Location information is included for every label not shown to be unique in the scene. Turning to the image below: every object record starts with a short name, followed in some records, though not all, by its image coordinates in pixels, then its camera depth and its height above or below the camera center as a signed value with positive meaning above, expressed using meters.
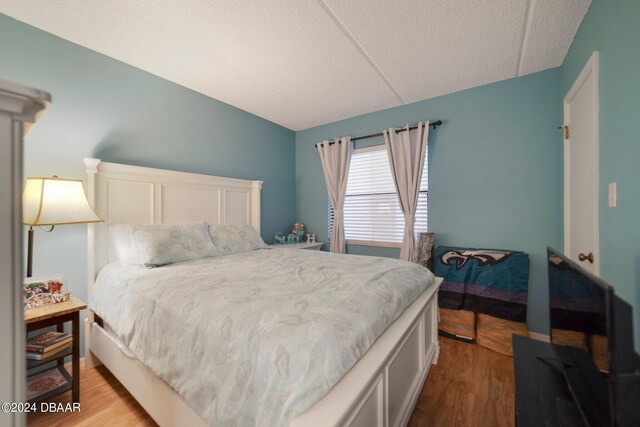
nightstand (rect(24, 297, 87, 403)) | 1.46 -0.67
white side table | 3.32 -0.42
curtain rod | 2.88 +1.02
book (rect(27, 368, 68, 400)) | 1.50 -1.05
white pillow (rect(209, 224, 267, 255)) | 2.44 -0.25
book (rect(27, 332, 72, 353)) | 1.49 -0.79
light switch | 1.24 +0.10
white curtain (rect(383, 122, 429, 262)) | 2.91 +0.51
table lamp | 1.54 +0.06
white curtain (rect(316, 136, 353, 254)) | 3.48 +0.53
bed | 0.85 -0.52
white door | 1.50 +0.33
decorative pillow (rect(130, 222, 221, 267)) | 1.89 -0.24
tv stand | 0.85 -0.67
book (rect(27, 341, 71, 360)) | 1.46 -0.83
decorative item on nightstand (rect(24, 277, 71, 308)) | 1.55 -0.51
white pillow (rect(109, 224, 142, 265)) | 1.95 -0.24
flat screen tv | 0.58 -0.35
